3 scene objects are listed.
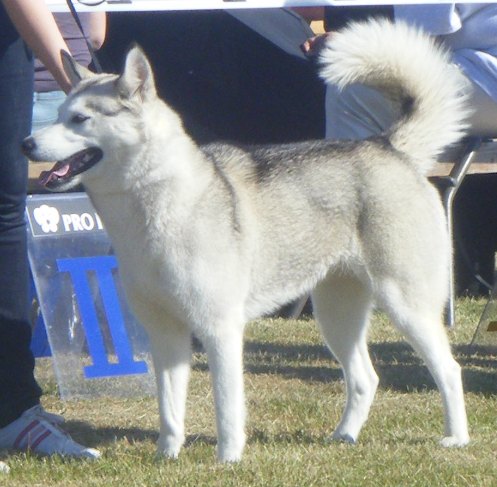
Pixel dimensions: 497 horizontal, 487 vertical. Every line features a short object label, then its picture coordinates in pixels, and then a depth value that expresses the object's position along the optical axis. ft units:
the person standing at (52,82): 36.42
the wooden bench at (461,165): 38.50
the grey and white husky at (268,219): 22.26
